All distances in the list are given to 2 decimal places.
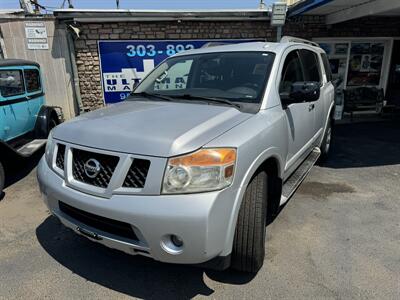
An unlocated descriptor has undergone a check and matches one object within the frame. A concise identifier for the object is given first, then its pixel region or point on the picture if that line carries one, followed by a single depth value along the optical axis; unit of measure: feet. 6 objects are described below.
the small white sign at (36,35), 27.22
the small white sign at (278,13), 27.35
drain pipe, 27.73
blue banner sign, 28.96
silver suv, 6.54
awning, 22.56
